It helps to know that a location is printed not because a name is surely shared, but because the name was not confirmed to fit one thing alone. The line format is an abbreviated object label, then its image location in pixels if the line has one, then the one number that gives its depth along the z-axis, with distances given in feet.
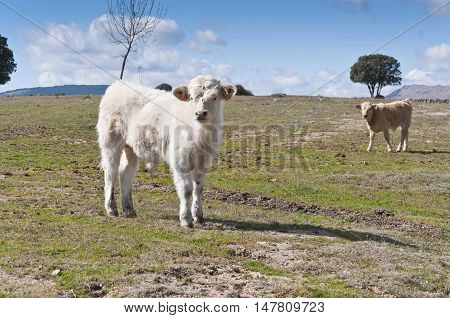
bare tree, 143.84
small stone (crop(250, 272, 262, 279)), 26.20
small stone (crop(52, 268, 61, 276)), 25.17
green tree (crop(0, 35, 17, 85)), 261.03
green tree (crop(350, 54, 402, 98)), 333.83
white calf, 36.99
